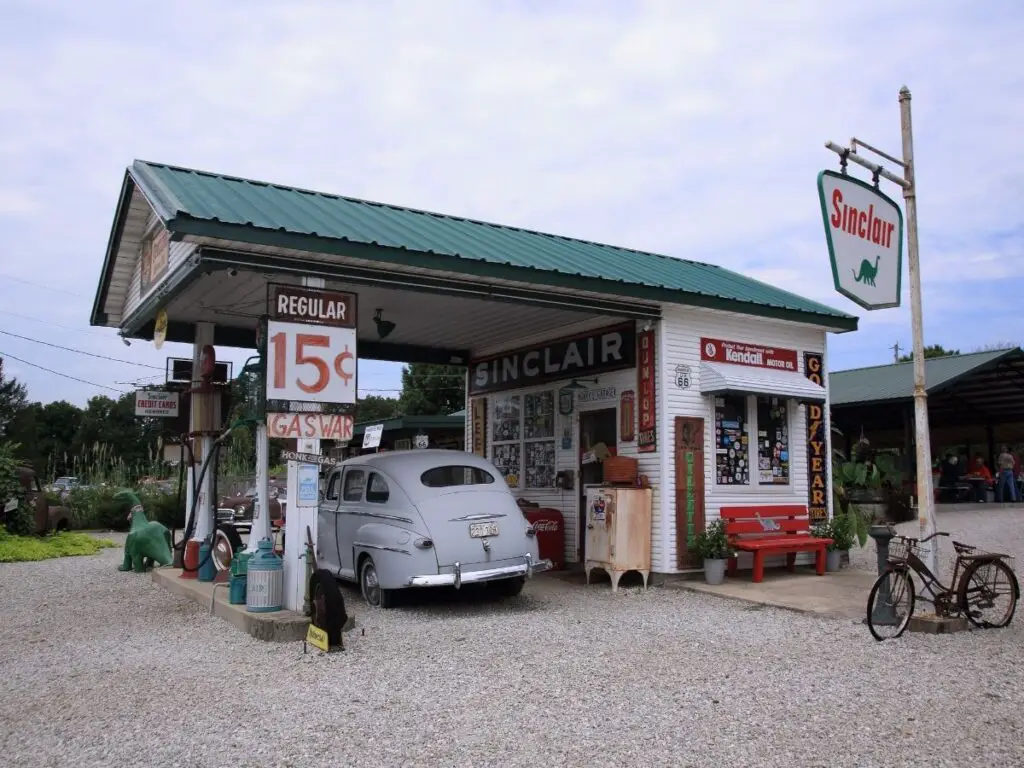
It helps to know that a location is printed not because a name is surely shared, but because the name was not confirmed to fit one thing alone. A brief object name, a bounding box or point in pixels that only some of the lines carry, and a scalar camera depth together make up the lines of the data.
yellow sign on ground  7.18
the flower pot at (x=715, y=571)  10.99
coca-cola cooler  12.61
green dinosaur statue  13.07
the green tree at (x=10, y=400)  58.06
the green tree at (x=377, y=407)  57.38
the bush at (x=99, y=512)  22.59
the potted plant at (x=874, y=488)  19.97
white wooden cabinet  10.85
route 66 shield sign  11.56
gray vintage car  9.07
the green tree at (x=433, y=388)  42.56
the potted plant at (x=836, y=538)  12.52
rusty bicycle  7.71
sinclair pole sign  8.56
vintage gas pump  11.74
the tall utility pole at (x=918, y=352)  8.52
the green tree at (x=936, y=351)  52.65
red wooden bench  11.27
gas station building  8.58
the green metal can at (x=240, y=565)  8.90
